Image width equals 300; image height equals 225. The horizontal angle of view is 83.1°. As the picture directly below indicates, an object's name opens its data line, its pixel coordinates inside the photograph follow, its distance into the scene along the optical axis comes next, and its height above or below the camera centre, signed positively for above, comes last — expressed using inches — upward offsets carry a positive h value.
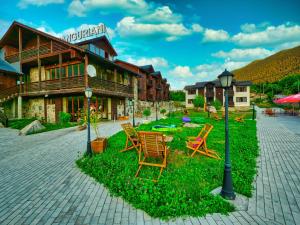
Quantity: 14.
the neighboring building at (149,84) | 1279.8 +203.1
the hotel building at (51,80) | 651.5 +127.0
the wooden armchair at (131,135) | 264.2 -47.0
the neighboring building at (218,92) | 1689.2 +152.0
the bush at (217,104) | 938.8 +13.0
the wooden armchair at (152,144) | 175.2 -40.1
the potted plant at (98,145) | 271.1 -61.3
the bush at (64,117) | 594.9 -33.4
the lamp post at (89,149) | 255.0 -63.2
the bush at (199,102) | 1176.8 +31.6
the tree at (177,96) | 2522.1 +159.4
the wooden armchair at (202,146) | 231.1 -56.7
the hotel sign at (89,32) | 884.0 +396.1
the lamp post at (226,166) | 137.6 -49.5
